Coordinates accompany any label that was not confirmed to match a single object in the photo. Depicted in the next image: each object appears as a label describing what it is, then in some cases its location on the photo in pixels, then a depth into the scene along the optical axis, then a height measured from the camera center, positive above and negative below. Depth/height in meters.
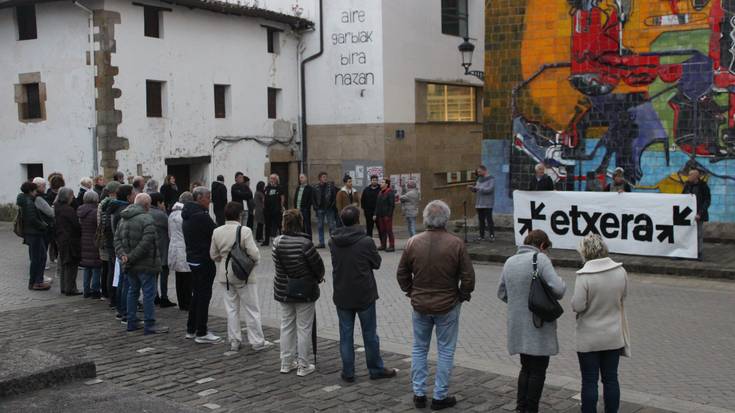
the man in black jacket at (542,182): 15.91 -0.62
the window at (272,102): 26.31 +1.66
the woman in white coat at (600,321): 6.29 -1.31
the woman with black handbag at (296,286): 8.00 -1.28
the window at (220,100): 24.53 +1.65
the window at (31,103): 22.75 +1.54
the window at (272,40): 26.12 +3.63
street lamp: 20.77 +2.52
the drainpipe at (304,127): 26.95 +0.88
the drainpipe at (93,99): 21.30 +1.51
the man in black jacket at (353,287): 7.64 -1.24
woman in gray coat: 6.43 -1.35
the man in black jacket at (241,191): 19.47 -0.83
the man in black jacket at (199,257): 9.38 -1.14
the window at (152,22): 22.34 +3.67
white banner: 13.98 -1.25
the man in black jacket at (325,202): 18.66 -1.08
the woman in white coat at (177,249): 10.88 -1.22
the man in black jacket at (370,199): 18.28 -1.01
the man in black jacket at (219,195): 20.72 -0.98
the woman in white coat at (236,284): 8.98 -1.40
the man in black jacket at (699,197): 13.67 -0.83
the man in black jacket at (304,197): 18.45 -0.96
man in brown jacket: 6.82 -1.14
